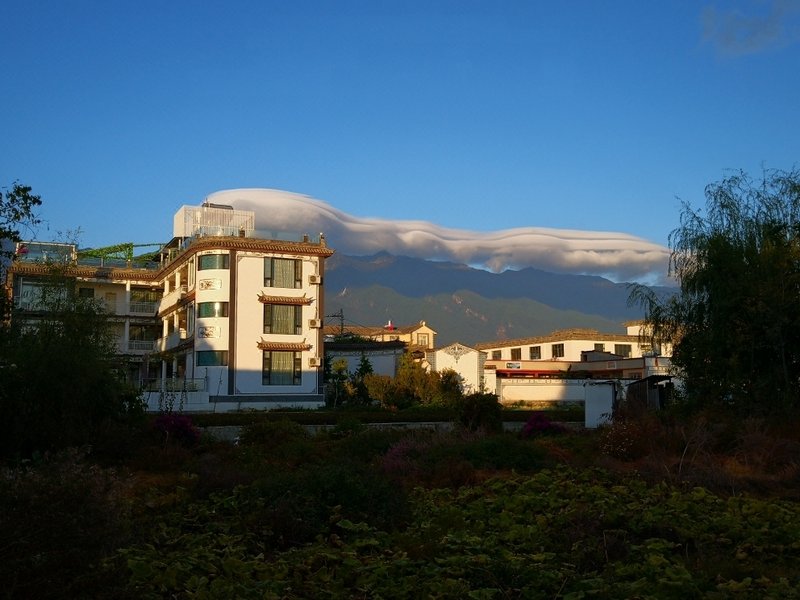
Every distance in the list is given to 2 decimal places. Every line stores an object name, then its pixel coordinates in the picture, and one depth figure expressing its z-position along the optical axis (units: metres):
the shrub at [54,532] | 6.02
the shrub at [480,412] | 26.11
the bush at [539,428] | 25.19
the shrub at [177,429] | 20.98
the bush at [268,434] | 22.64
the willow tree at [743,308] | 23.36
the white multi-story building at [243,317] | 51.69
